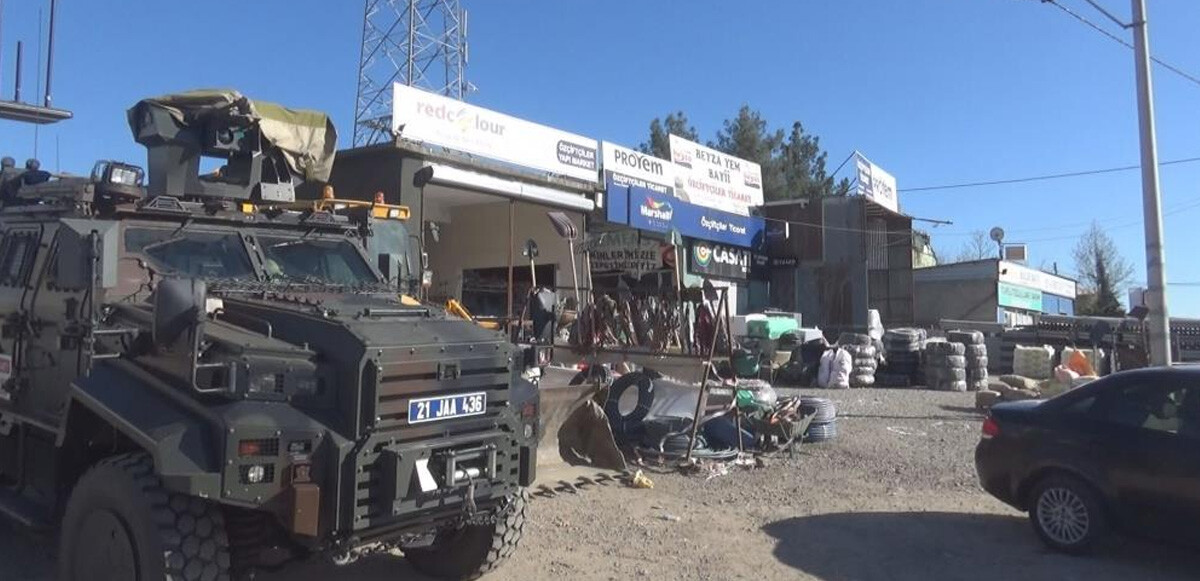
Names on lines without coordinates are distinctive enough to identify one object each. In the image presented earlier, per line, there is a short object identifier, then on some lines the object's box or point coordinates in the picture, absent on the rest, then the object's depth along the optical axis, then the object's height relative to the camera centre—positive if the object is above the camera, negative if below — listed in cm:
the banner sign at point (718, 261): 2873 +261
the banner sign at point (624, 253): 2459 +242
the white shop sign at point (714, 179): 2867 +535
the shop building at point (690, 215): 2450 +367
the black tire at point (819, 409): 1181 -84
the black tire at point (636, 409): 1064 -73
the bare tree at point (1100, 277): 5553 +417
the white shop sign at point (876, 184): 3216 +574
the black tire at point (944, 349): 1995 -11
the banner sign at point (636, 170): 2434 +476
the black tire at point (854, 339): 2134 +9
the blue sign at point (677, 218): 2412 +363
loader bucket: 876 -93
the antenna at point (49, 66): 1035 +304
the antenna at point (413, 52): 3089 +961
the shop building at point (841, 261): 3216 +287
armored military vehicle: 445 -28
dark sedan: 650 -85
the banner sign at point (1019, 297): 3716 +200
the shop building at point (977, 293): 3669 +206
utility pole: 1306 +178
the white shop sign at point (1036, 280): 3753 +293
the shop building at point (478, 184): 1794 +326
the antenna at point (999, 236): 3989 +466
